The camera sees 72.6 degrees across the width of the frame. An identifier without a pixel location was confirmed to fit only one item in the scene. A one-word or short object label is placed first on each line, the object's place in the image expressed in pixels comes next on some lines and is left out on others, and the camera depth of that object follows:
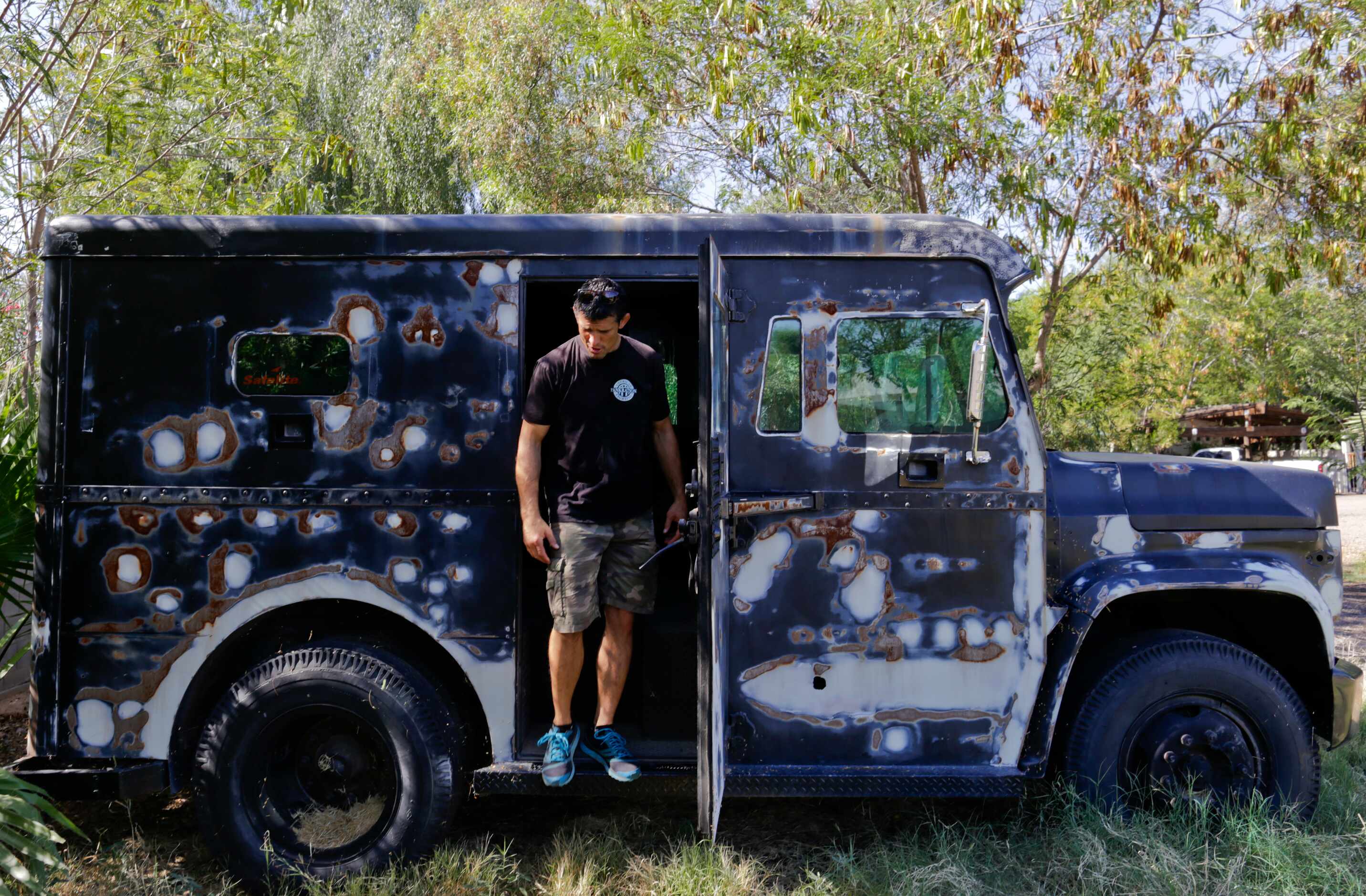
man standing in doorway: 3.62
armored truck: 3.69
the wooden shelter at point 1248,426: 29.09
